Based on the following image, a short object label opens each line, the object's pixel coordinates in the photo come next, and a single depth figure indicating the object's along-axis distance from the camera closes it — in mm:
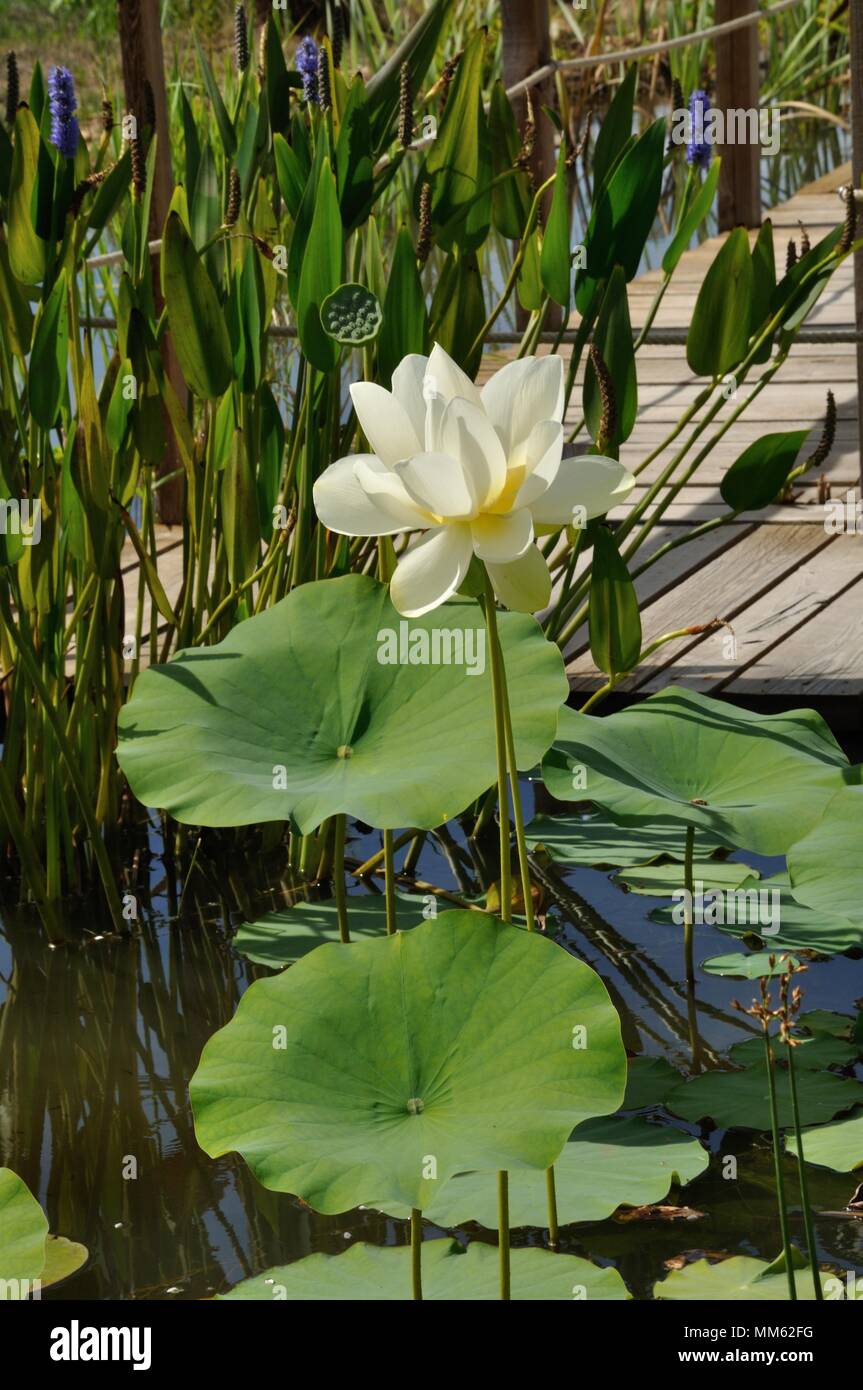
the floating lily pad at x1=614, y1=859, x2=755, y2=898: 6446
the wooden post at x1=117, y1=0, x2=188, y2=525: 7225
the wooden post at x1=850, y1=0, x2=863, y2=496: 7303
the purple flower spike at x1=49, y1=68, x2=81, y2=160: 6368
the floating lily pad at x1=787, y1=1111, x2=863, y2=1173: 5905
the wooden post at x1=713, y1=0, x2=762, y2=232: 10885
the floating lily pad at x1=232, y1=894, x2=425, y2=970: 6285
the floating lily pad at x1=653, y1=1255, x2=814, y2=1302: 5736
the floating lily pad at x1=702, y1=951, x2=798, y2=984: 6247
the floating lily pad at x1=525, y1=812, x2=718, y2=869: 6373
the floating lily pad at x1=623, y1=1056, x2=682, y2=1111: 6054
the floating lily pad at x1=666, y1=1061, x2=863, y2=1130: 6006
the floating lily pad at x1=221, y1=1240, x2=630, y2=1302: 5732
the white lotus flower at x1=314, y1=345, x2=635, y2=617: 5521
